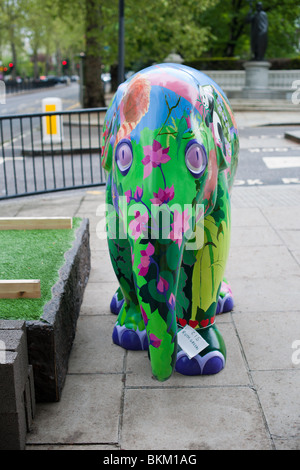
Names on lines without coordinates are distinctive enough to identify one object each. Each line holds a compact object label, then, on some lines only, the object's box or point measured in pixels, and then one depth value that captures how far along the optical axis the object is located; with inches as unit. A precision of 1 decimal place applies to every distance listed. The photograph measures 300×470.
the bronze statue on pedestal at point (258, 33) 1037.2
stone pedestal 1042.3
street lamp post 438.6
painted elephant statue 98.9
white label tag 131.3
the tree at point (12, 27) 2133.4
